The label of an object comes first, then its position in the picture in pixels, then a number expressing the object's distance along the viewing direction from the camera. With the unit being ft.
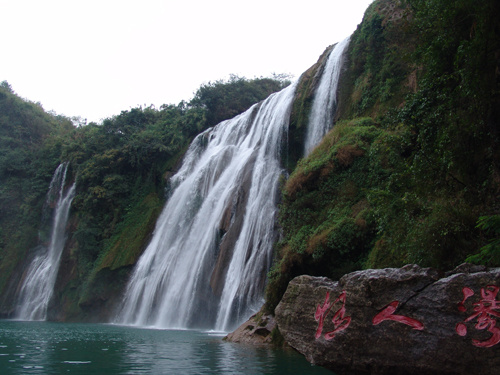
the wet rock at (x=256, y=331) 28.91
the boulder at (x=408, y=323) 12.41
